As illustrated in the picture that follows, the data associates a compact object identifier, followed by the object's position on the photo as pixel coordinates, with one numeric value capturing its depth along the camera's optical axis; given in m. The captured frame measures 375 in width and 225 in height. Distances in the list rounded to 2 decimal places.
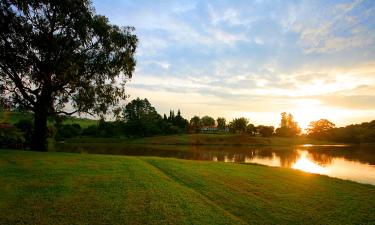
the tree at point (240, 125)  154.88
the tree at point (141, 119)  105.12
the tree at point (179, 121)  135.12
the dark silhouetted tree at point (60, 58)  24.36
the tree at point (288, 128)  148.00
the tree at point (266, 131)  143.38
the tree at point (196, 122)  156.55
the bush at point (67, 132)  95.50
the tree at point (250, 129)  157.50
